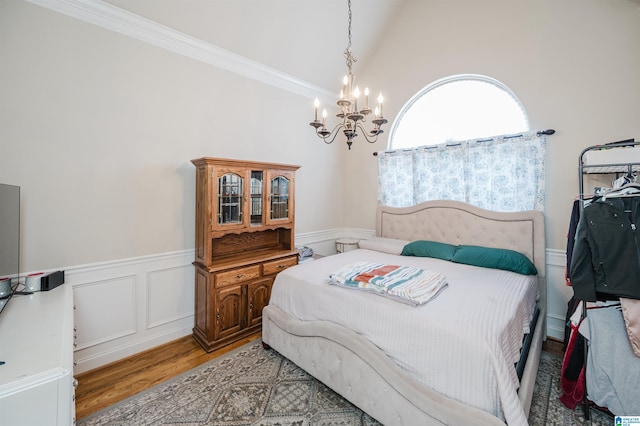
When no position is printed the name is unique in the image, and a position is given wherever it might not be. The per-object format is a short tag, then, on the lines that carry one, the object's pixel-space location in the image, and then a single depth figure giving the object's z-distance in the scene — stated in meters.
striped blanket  1.84
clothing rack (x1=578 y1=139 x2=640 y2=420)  1.86
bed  1.38
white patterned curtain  2.88
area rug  1.81
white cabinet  1.02
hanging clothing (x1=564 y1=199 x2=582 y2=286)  2.17
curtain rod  2.72
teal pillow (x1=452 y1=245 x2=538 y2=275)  2.59
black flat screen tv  1.64
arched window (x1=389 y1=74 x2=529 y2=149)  3.15
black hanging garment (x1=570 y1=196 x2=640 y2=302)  1.68
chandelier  1.88
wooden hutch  2.64
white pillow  3.35
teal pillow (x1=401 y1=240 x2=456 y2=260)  2.99
